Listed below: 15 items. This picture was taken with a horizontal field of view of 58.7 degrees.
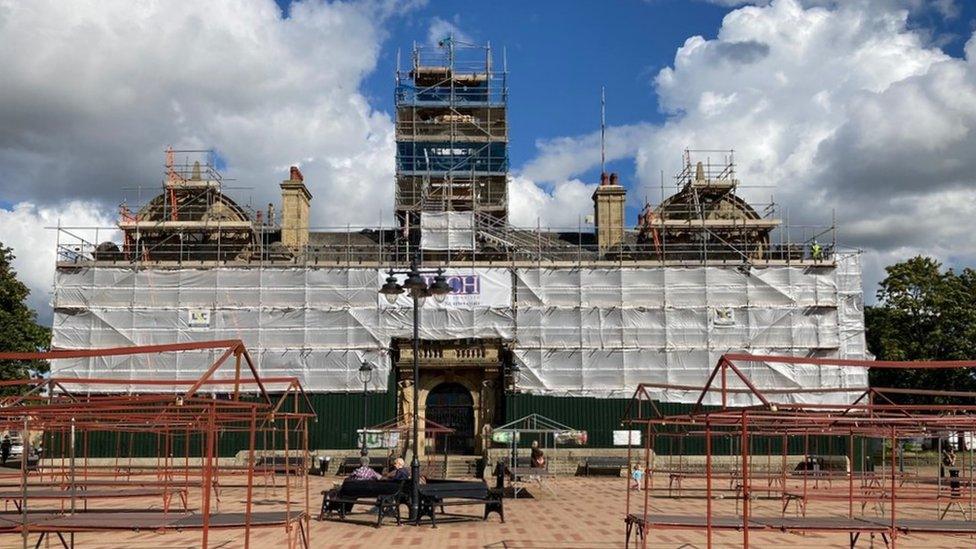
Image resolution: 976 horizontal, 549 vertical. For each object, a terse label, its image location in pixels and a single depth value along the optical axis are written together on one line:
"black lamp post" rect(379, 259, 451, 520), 15.04
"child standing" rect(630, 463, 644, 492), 22.72
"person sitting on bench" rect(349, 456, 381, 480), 17.17
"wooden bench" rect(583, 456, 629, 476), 27.80
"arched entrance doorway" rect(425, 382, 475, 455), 32.66
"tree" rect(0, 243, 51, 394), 37.47
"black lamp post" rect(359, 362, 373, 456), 25.39
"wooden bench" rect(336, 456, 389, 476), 27.24
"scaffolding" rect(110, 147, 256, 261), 35.75
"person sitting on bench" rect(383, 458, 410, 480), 17.14
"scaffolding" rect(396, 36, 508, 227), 41.28
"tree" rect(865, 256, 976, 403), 40.31
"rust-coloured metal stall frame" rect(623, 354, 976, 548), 10.13
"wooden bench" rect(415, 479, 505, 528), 15.20
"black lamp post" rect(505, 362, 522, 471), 31.65
